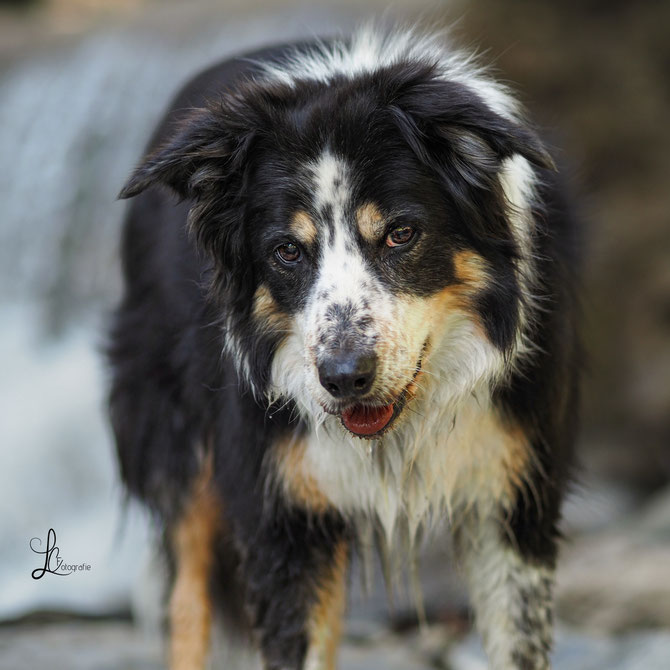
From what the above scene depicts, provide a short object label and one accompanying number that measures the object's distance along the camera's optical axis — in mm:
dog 5902
